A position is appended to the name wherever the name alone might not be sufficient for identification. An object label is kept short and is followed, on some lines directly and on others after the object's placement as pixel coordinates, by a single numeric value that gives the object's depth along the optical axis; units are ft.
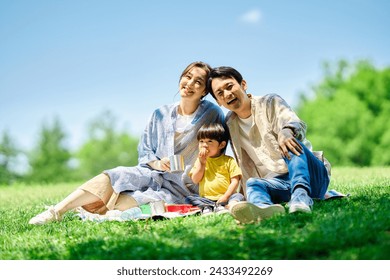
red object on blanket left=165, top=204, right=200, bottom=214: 16.02
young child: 16.70
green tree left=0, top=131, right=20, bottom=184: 115.74
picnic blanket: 15.03
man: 13.25
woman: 16.52
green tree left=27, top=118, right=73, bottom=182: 119.14
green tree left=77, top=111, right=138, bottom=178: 124.88
